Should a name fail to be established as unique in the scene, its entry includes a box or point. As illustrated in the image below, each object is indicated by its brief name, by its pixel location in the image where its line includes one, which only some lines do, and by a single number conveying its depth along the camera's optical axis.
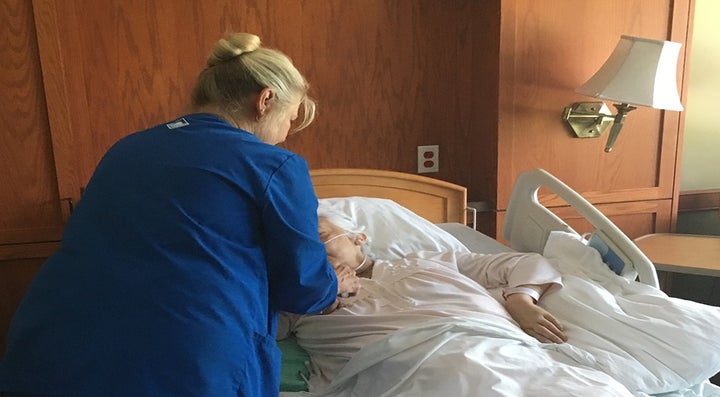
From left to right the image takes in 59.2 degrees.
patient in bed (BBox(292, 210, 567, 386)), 1.42
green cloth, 1.39
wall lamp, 2.11
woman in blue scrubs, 0.98
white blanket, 1.15
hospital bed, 1.29
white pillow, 1.92
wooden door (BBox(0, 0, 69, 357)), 1.88
